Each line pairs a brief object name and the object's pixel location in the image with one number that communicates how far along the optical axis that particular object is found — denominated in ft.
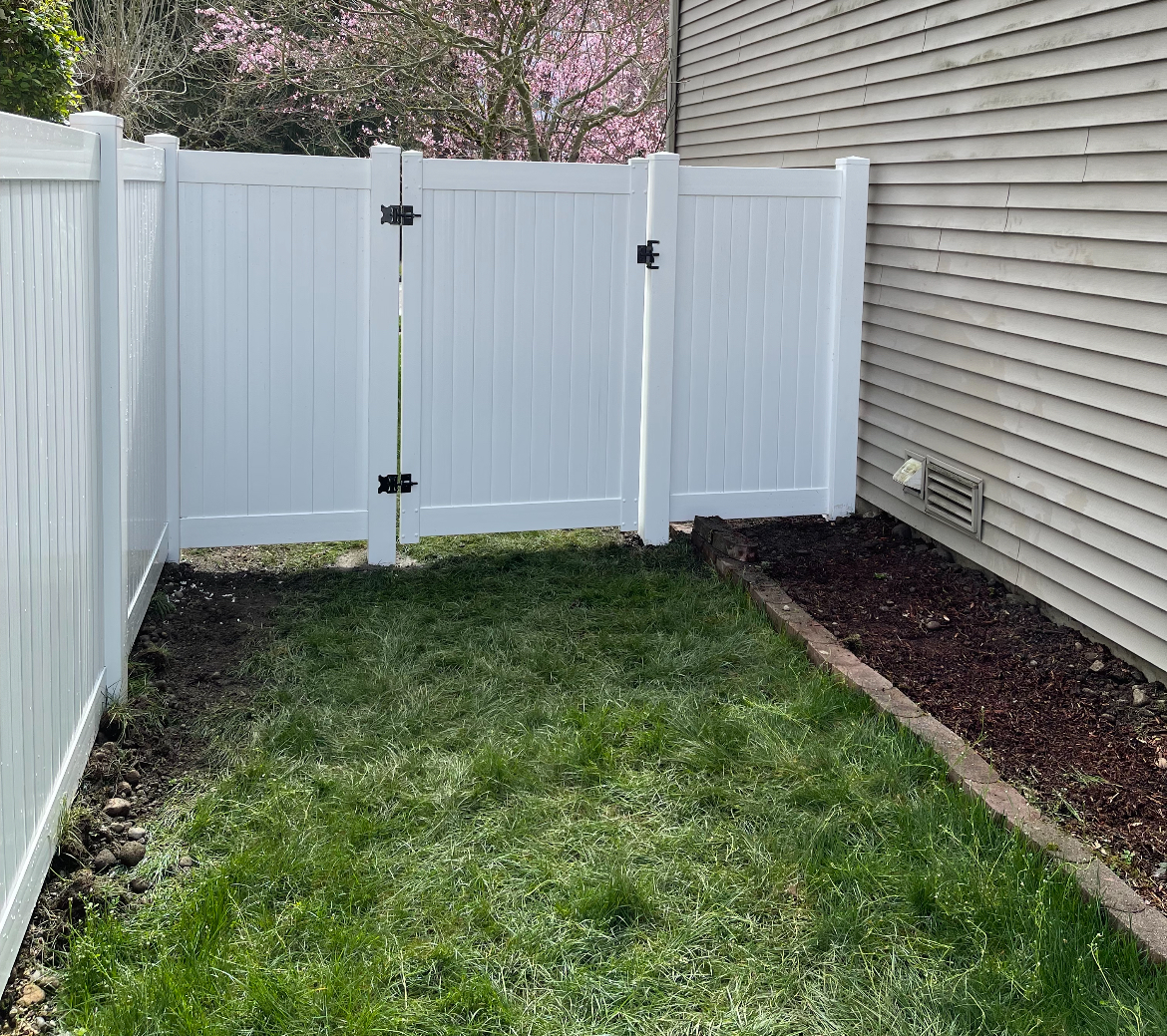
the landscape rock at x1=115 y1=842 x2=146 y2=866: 9.05
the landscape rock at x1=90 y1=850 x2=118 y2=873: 8.93
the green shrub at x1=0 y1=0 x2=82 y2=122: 24.27
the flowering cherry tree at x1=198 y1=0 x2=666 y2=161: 34.81
